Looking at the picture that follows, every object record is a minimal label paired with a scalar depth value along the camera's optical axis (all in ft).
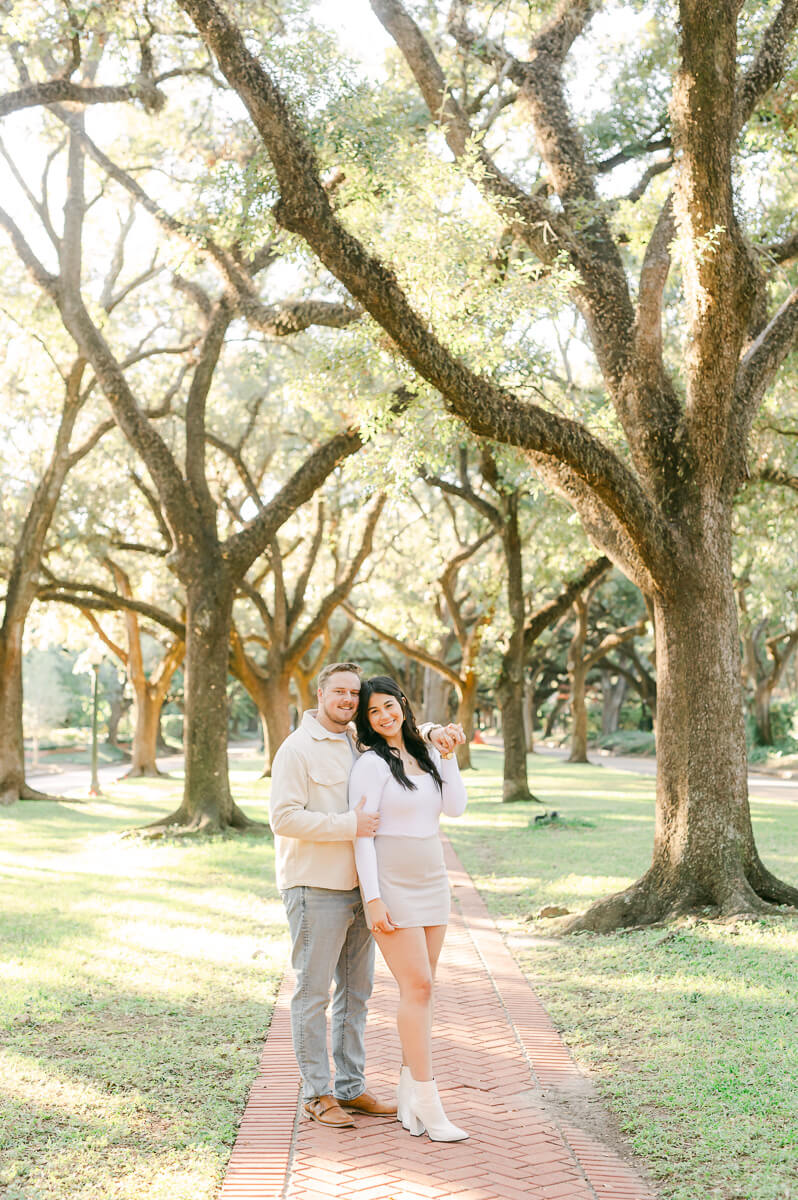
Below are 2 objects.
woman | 13.97
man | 14.25
